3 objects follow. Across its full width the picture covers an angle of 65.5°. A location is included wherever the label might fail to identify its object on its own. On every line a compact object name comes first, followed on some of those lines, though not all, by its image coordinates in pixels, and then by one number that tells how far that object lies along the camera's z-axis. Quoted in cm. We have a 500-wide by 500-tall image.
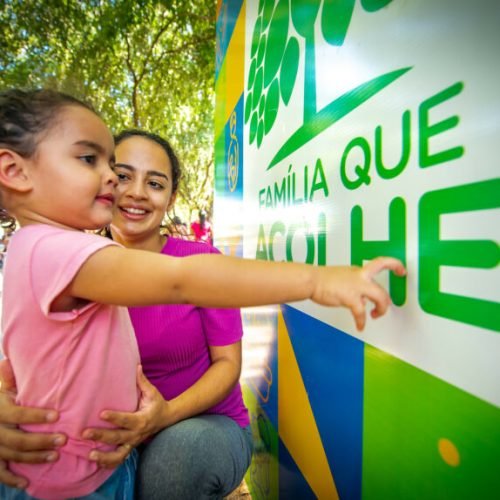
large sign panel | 55
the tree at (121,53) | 396
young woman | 99
